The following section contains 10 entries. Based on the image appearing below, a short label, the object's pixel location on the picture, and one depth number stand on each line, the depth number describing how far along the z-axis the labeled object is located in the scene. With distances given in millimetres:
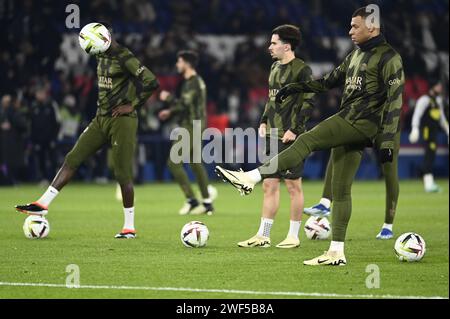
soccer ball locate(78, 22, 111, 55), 12492
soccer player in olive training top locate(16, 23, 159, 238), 12719
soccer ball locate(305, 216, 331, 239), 13094
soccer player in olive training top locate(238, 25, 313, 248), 11883
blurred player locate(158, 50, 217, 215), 17188
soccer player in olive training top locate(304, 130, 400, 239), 13125
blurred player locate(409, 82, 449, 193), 23222
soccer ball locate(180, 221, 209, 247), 11906
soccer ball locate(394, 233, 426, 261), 10695
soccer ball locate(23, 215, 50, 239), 12766
